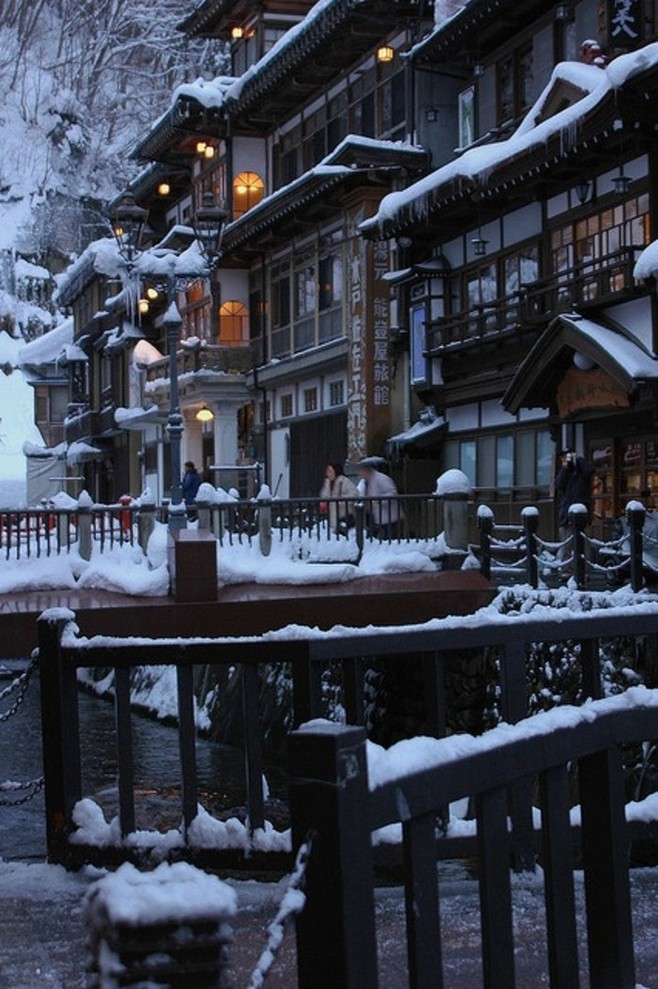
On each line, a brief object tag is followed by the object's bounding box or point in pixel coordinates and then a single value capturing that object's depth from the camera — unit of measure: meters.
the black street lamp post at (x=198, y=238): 22.09
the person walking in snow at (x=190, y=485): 30.98
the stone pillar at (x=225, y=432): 42.06
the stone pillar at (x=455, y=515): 22.34
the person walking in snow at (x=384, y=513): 22.77
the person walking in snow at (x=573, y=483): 21.56
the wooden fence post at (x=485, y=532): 21.16
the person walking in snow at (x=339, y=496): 22.92
